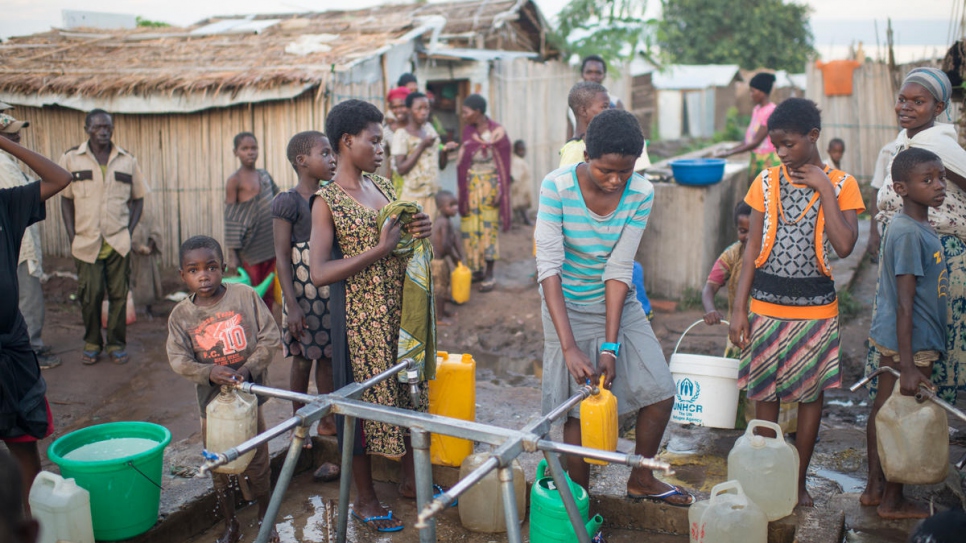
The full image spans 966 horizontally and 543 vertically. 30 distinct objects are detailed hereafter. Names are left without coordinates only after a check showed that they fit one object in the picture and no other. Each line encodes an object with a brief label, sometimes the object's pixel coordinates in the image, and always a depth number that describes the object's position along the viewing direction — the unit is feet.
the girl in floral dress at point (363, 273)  10.98
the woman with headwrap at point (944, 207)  11.87
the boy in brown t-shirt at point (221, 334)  11.36
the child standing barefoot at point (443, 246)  23.56
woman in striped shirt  10.28
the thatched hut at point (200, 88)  26.55
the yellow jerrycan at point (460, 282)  24.71
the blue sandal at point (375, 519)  11.68
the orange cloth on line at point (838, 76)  40.45
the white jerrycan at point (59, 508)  9.87
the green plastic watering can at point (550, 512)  9.73
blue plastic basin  22.25
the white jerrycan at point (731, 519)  9.59
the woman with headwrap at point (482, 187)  27.02
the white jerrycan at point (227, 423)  10.67
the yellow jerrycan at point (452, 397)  12.64
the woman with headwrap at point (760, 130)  25.46
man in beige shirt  20.13
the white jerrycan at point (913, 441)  10.75
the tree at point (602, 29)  45.55
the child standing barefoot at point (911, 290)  10.91
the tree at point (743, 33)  95.81
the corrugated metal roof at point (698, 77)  83.90
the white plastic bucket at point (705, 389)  13.15
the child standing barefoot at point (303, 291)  13.56
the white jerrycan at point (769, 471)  10.70
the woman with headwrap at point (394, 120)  25.50
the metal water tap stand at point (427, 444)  7.21
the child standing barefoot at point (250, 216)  19.20
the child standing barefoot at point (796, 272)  10.69
